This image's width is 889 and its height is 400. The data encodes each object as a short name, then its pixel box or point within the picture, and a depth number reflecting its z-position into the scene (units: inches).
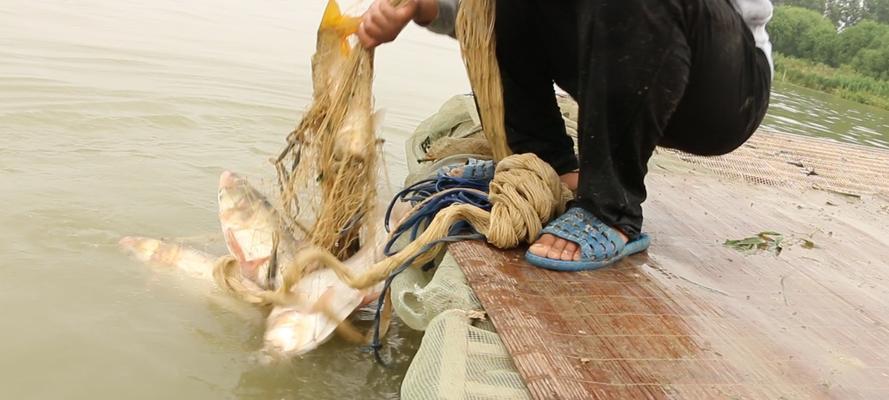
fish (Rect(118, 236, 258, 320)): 76.8
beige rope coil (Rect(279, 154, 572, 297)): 63.7
